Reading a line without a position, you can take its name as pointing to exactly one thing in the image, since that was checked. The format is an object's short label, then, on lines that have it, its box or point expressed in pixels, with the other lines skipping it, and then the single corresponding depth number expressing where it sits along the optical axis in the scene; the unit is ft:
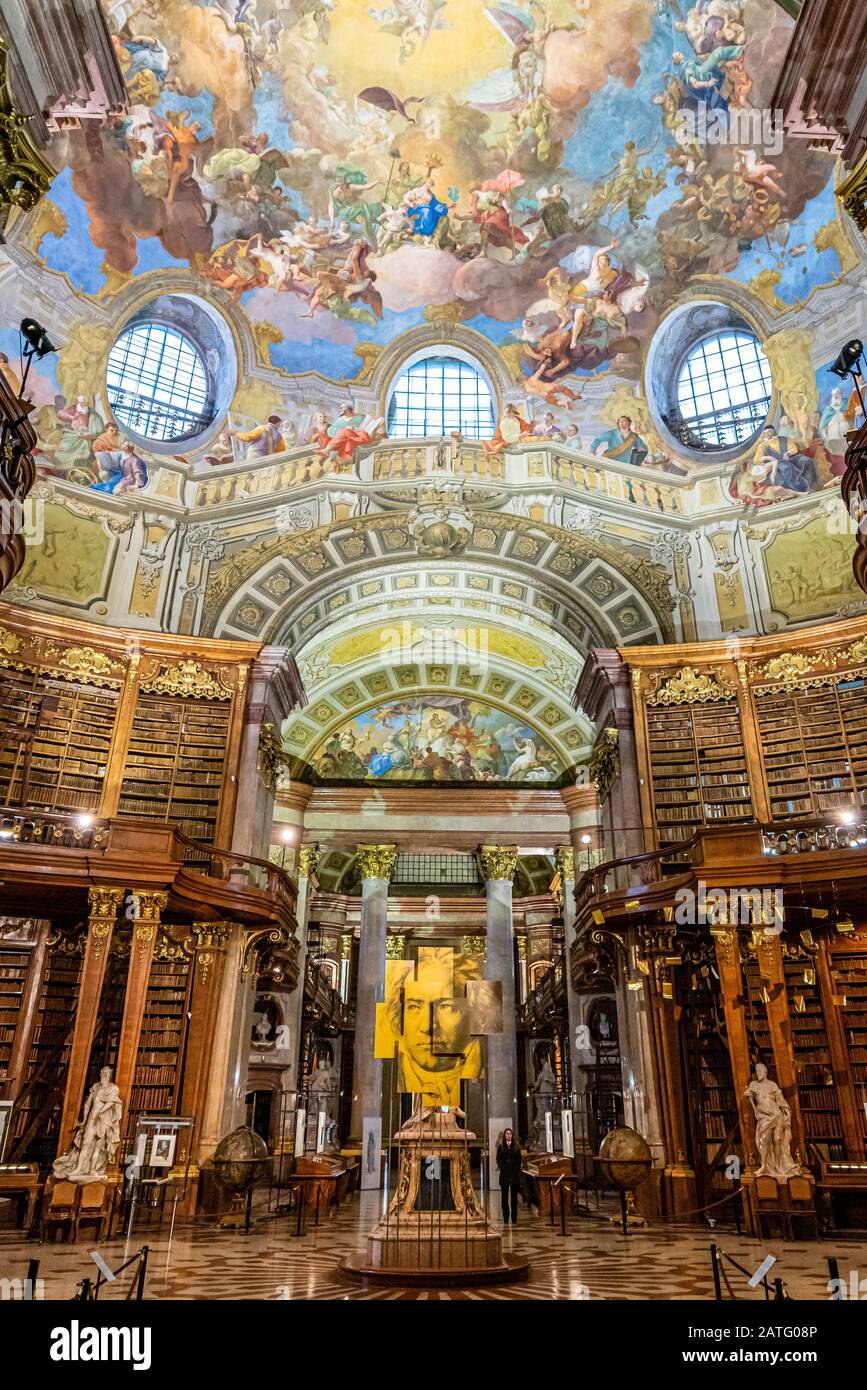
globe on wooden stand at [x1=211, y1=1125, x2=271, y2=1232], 35.42
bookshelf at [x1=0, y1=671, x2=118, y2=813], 46.21
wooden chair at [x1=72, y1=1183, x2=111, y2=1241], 32.82
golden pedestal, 22.82
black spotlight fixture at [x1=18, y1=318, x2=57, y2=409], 31.81
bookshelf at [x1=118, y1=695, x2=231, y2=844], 49.49
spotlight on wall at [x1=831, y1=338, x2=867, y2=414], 32.96
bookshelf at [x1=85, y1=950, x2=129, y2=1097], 41.75
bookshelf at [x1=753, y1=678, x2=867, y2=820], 46.11
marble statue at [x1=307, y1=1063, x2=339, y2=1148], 77.15
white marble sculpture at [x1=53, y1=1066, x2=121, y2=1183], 33.62
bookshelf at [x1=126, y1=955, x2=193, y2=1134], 43.06
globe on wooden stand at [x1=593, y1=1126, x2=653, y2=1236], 34.37
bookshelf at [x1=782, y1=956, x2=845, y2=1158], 39.27
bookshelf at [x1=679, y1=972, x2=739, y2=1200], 42.45
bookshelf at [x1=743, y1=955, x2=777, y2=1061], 41.56
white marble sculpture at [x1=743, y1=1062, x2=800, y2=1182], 34.12
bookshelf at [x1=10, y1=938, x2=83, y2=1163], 40.70
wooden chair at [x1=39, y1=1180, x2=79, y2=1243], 32.37
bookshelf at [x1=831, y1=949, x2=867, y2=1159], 39.88
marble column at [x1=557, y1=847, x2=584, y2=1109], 68.33
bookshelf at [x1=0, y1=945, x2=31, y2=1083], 41.60
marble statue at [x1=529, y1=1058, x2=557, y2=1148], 87.26
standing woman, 39.63
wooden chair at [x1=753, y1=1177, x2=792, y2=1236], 33.65
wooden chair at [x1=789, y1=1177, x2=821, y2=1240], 33.40
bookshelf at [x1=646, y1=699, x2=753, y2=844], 49.08
